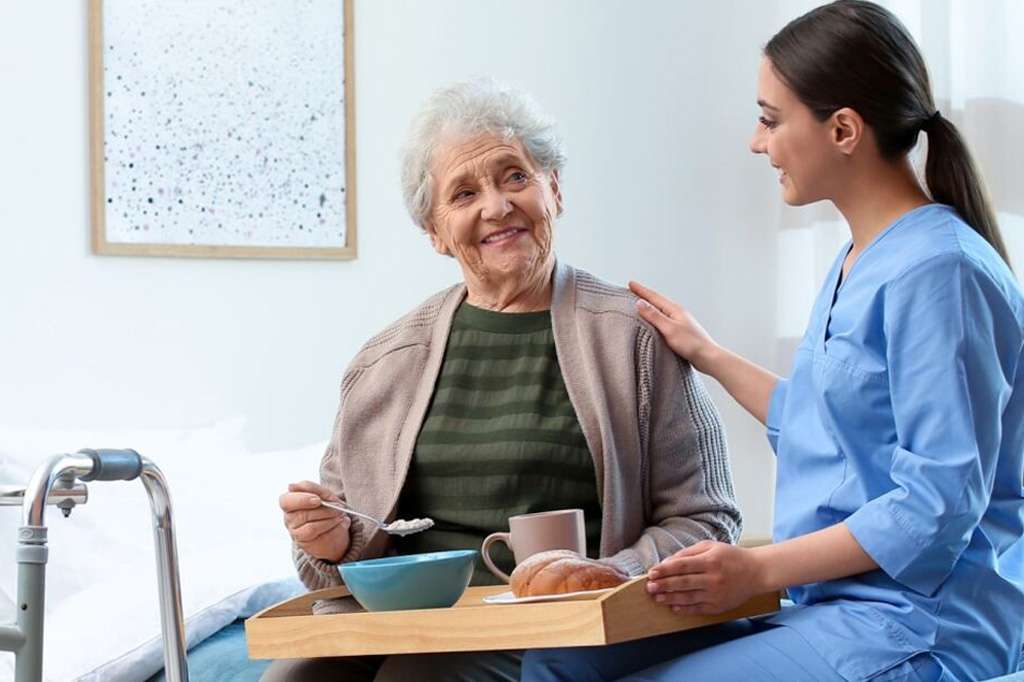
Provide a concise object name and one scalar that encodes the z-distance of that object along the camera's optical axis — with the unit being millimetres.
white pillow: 3267
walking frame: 2441
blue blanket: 3225
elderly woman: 3089
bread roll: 2687
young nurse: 2686
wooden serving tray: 2572
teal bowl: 2750
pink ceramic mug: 2864
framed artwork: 4139
